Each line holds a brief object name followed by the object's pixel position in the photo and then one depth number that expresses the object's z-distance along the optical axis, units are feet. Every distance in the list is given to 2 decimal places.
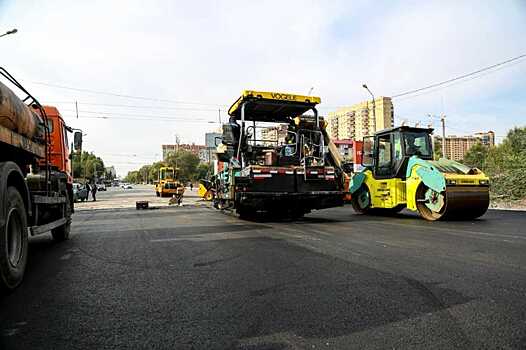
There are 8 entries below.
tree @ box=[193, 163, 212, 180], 312.09
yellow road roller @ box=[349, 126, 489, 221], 33.94
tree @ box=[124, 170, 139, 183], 609.01
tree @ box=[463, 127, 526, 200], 63.82
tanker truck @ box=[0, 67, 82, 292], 14.20
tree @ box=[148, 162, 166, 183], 362.16
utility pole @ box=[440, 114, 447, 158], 108.47
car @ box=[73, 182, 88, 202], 107.02
